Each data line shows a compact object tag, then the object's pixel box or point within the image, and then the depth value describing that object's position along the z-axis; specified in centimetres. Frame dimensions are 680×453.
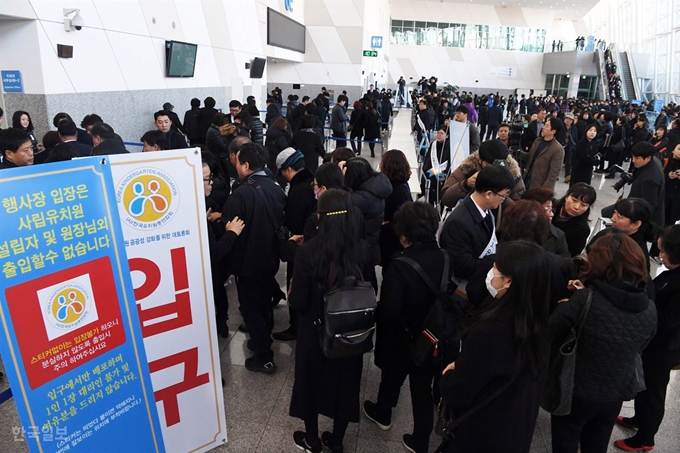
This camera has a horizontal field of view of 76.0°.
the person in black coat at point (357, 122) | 1070
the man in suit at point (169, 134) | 534
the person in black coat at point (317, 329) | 204
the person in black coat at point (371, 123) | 1057
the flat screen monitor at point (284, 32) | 1437
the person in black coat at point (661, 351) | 221
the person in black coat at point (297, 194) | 325
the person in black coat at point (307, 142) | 645
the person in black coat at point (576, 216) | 295
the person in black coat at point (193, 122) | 737
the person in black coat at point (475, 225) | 251
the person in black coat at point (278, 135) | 605
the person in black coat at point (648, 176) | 436
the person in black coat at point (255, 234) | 286
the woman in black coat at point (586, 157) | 675
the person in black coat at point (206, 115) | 728
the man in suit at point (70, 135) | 414
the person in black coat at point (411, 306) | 217
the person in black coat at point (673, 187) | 507
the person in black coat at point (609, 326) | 183
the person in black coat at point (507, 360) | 152
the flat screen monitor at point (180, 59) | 816
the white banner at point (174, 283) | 188
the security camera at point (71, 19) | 558
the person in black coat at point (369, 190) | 307
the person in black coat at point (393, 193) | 342
